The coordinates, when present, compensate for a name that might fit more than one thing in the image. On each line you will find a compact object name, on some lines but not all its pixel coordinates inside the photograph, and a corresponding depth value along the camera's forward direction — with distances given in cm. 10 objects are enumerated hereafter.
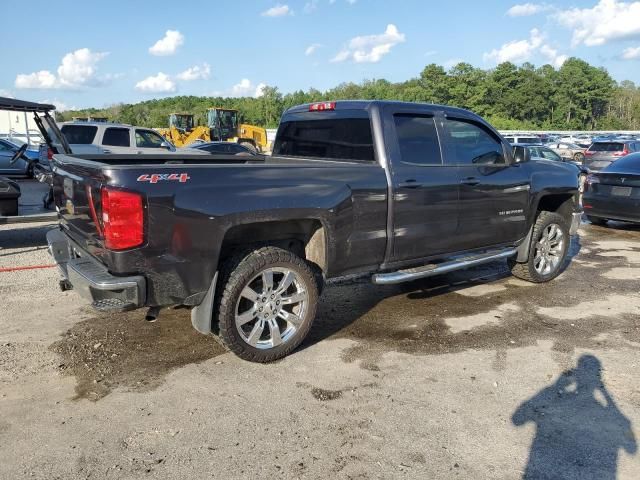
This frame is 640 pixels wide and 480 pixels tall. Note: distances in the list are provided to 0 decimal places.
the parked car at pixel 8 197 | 681
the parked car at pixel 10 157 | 1061
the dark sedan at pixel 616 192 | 986
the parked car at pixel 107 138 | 1368
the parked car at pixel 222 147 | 1881
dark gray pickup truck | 349
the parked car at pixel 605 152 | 2103
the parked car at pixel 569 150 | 3073
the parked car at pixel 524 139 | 3438
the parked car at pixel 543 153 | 1975
